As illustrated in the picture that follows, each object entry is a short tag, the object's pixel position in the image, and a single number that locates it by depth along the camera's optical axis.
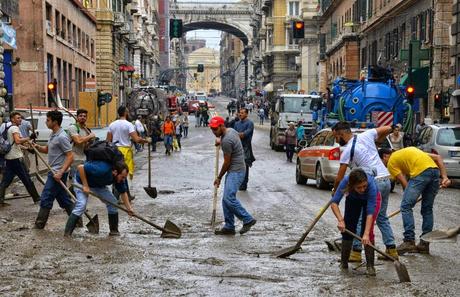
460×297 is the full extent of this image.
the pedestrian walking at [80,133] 13.79
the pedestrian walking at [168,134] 35.69
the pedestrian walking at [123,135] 15.14
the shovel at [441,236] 9.84
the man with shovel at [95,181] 10.98
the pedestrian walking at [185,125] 53.22
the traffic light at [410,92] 28.67
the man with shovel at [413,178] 10.43
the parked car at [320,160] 18.89
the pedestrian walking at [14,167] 15.35
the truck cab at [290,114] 40.50
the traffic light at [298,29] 35.41
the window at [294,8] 97.74
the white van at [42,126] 25.78
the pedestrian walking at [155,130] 40.25
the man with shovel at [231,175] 11.81
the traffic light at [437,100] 32.25
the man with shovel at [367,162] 9.56
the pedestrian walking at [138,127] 19.55
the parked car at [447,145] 21.23
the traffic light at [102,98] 41.28
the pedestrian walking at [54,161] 11.79
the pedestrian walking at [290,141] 31.21
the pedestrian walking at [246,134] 19.00
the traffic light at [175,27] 49.66
